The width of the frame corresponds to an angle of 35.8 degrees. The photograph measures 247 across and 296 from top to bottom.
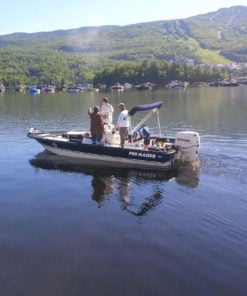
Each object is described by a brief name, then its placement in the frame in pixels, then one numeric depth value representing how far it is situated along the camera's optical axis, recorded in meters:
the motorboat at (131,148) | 21.78
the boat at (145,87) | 144.82
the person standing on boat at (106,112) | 23.72
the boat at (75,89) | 153.50
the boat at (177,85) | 143.25
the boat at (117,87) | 149.29
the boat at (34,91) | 143.82
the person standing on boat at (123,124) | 22.23
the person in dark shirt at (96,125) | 22.55
